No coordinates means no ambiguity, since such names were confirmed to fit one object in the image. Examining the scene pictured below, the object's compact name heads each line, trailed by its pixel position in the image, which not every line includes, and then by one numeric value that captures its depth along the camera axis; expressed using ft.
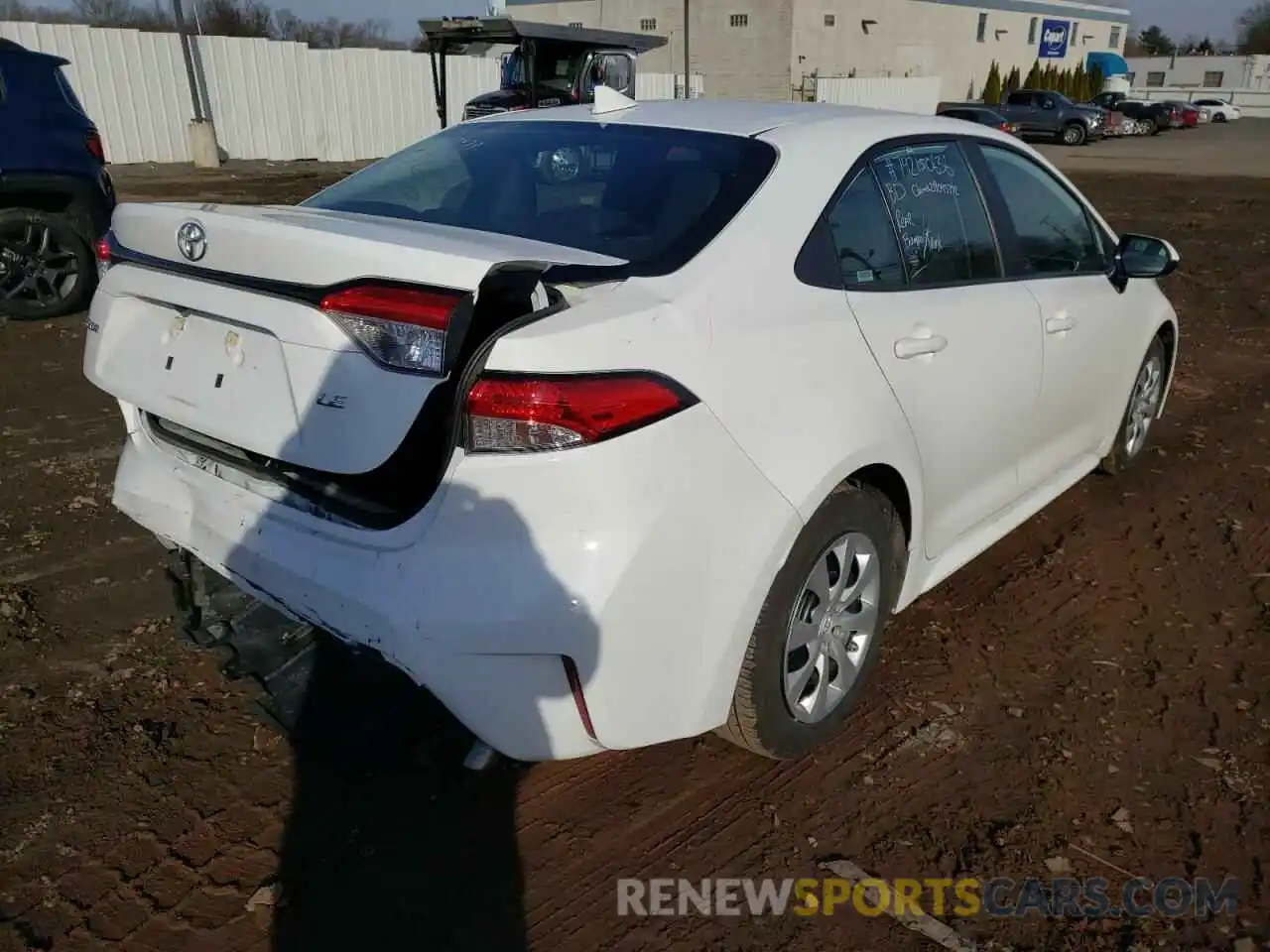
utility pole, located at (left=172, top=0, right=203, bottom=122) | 57.93
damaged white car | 6.64
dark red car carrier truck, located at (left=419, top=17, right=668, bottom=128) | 43.83
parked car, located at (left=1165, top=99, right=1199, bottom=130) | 144.66
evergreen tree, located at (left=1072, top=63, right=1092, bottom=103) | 171.63
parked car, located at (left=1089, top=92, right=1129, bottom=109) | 133.25
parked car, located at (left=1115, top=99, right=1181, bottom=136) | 133.49
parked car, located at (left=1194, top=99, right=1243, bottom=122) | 158.61
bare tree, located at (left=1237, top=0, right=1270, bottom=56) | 252.21
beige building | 135.33
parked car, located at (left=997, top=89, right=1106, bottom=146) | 113.91
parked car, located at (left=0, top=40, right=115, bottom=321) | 22.91
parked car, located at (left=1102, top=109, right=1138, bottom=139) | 124.16
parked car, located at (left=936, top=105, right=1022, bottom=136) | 94.60
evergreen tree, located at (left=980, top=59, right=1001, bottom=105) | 157.89
